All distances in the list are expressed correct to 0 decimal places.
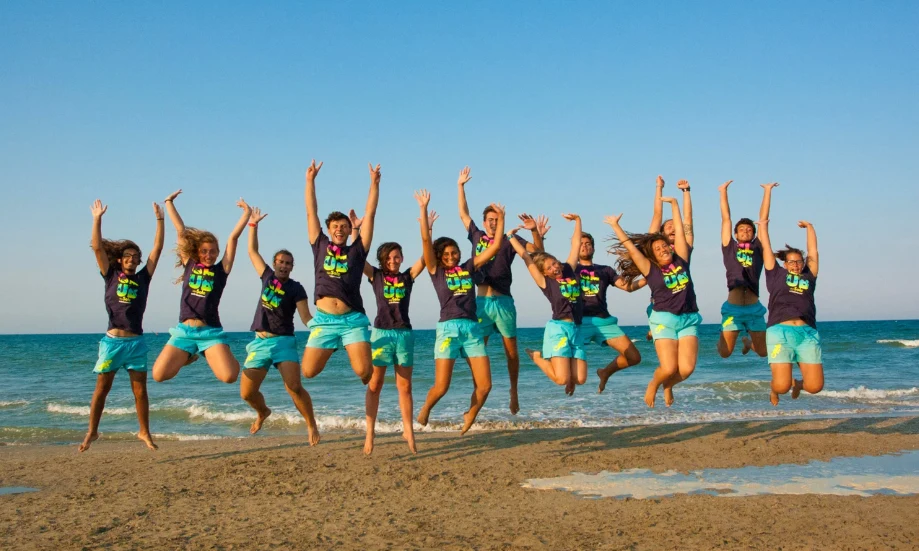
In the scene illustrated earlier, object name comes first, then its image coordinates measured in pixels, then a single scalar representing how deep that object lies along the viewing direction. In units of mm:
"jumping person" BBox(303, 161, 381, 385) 7871
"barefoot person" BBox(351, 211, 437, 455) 8234
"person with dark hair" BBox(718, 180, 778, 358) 10156
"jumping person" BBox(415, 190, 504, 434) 8266
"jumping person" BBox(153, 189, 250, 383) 8016
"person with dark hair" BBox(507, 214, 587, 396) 8914
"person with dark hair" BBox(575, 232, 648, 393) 9922
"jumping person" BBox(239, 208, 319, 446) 8297
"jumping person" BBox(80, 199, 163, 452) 8492
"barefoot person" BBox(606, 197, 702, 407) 8891
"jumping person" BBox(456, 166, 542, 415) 9422
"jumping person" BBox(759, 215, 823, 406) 9094
